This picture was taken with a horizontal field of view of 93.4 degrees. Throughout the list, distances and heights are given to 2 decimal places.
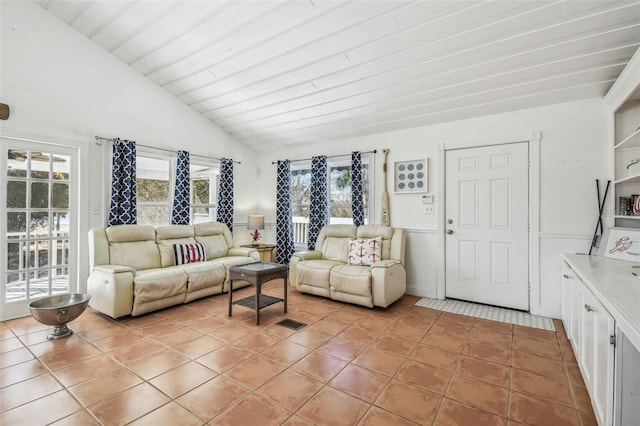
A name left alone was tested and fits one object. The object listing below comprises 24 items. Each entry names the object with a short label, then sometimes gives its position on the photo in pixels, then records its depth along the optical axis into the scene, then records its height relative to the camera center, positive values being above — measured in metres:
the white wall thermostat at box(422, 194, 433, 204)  3.94 +0.19
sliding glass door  3.14 -0.11
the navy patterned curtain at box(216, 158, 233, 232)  5.12 +0.32
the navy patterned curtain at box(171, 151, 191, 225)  4.52 +0.30
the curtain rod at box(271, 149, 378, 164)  4.41 +0.91
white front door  3.42 -0.14
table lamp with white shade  5.26 -0.16
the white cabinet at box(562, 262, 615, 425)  1.41 -0.75
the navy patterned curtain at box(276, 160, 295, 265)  5.30 -0.04
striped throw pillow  3.98 -0.55
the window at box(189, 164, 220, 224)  5.02 +0.36
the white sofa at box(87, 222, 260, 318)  3.13 -0.67
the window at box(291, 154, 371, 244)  4.59 +0.36
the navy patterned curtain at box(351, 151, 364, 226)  4.49 +0.37
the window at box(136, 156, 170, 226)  4.33 +0.33
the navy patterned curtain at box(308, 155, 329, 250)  4.88 +0.28
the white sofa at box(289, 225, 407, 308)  3.46 -0.70
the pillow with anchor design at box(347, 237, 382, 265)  3.90 -0.50
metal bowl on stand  2.59 -0.86
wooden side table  5.07 -0.65
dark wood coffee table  3.13 -0.69
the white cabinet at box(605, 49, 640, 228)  2.68 +0.61
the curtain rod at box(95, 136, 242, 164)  3.75 +0.92
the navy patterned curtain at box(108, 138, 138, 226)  3.83 +0.37
